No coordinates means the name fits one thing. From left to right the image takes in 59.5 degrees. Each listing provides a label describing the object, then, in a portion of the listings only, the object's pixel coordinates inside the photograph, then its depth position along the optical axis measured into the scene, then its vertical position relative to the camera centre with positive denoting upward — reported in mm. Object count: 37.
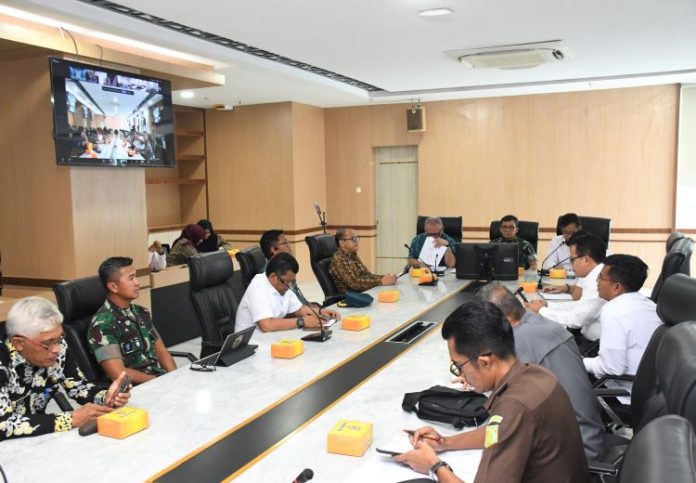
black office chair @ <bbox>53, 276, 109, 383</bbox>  2865 -604
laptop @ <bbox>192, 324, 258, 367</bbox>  2764 -771
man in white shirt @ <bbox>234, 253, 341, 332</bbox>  3414 -694
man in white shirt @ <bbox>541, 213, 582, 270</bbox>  5637 -603
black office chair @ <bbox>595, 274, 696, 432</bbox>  2207 -677
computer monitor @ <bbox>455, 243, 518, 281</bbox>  5012 -648
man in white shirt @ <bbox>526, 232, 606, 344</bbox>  3387 -695
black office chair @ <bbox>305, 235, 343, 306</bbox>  4969 -640
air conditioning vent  5168 +1123
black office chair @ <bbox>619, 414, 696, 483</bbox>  876 -431
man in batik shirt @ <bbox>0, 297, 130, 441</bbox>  2062 -700
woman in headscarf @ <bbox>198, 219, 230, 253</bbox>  6578 -580
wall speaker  8617 +923
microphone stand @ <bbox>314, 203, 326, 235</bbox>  9240 -470
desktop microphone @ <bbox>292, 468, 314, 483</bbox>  1538 -739
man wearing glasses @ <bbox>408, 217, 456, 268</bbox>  5909 -583
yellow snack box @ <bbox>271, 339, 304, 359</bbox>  2852 -767
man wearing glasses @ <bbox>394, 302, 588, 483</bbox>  1441 -559
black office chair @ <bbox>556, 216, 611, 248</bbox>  6090 -457
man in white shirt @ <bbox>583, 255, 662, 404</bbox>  2713 -683
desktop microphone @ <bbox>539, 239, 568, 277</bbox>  5093 -750
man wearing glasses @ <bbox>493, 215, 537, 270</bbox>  5785 -570
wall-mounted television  4410 +566
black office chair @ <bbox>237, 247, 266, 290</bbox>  4258 -538
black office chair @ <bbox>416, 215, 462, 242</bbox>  6852 -487
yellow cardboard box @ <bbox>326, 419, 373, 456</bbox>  1852 -779
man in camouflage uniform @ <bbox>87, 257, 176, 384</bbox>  2848 -694
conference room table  1799 -820
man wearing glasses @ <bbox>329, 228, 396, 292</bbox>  4898 -692
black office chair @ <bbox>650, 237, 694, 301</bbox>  3492 -483
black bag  2033 -762
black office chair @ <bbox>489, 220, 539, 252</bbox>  6473 -530
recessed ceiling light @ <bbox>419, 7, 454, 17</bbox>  4043 +1149
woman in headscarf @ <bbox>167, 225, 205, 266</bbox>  6277 -603
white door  9195 -260
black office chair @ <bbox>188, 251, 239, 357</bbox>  3615 -671
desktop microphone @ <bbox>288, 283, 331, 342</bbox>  3158 -784
